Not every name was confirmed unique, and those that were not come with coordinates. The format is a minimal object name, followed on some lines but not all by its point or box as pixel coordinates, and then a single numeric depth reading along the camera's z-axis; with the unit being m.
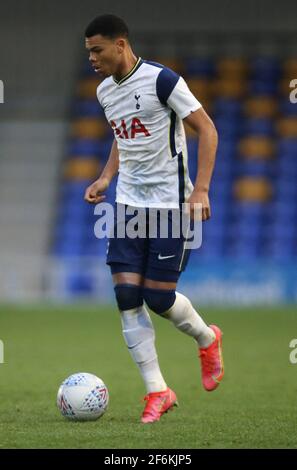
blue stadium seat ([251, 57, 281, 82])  21.95
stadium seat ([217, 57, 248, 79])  22.09
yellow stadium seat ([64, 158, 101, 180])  21.25
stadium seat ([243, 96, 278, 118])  21.75
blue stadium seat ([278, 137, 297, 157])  21.34
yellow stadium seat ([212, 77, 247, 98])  21.97
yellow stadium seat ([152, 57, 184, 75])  22.17
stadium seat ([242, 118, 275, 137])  21.67
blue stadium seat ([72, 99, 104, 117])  22.19
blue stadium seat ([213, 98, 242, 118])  21.78
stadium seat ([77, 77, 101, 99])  22.12
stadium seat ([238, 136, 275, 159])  21.52
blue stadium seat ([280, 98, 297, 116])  21.53
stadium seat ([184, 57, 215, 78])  22.06
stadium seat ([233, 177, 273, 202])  20.98
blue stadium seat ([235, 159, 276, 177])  21.30
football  6.16
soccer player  6.19
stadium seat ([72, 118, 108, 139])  21.92
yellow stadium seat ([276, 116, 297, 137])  21.44
